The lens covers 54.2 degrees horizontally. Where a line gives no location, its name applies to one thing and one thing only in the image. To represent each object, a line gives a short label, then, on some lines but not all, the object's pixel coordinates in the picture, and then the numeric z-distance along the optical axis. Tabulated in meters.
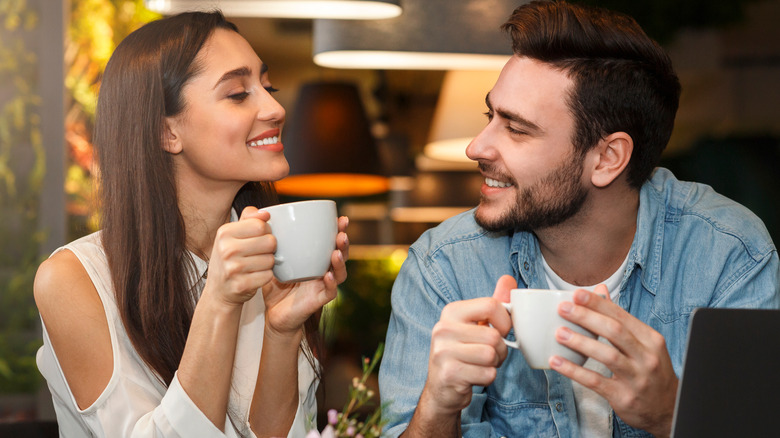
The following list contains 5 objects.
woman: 1.26
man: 1.47
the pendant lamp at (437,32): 2.01
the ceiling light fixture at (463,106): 3.18
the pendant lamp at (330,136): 3.36
